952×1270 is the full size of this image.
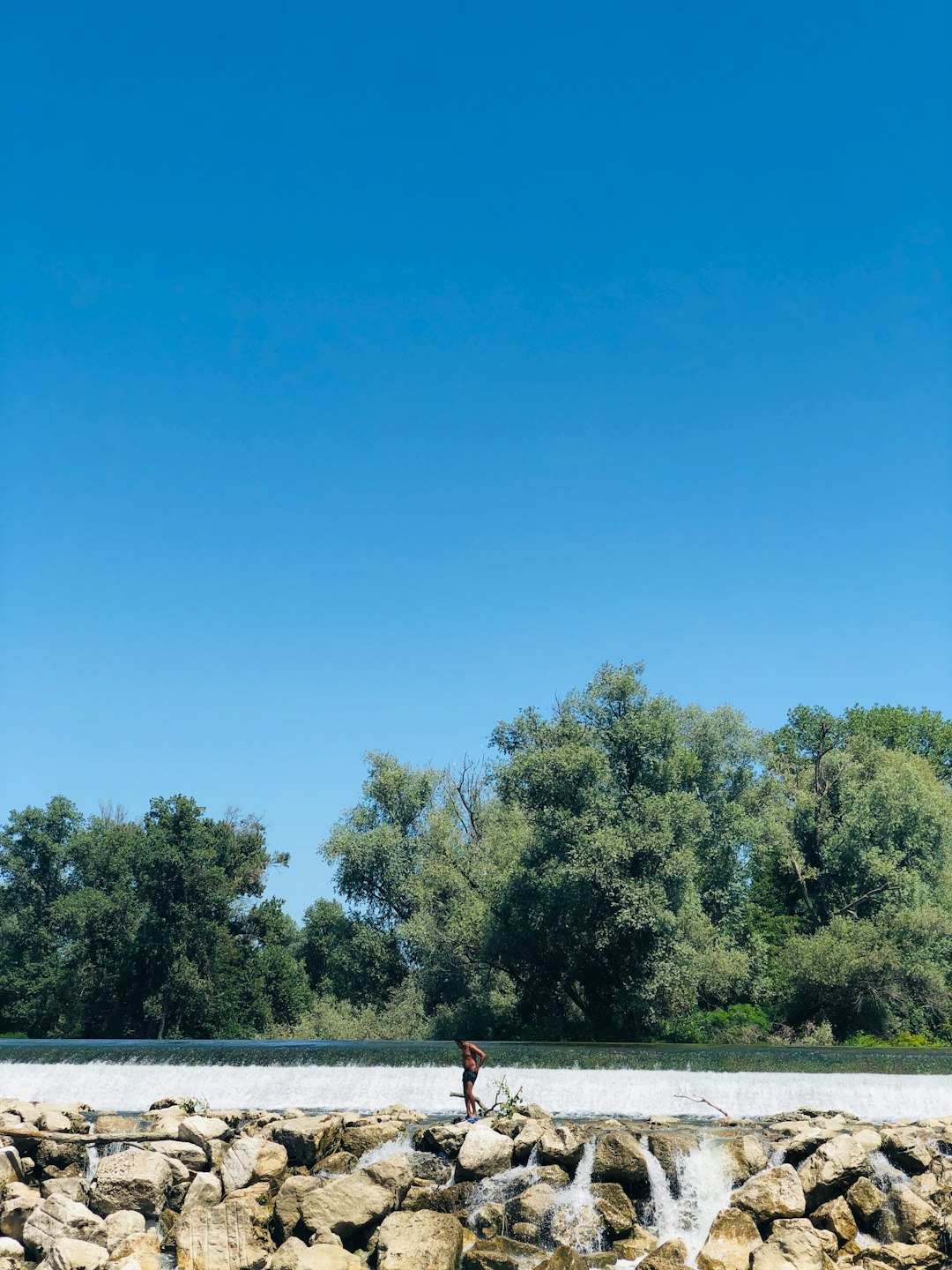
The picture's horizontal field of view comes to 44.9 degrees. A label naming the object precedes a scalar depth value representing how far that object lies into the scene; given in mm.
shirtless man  20062
